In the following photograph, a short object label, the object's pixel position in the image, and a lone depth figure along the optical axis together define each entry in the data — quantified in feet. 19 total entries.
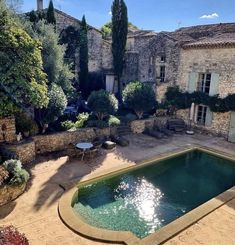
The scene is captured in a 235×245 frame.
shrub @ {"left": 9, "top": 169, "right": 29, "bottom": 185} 31.87
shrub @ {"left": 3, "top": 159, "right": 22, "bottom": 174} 33.37
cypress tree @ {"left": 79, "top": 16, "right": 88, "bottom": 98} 78.38
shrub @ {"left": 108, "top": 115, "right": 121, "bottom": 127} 56.90
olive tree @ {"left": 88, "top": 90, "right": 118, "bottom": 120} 55.06
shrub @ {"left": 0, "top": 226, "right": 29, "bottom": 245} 18.56
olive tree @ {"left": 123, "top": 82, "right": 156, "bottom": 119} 61.00
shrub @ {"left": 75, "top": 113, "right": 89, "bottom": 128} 55.30
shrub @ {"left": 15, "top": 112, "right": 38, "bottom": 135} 44.29
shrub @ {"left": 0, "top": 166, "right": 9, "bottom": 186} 30.60
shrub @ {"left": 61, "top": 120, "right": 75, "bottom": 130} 52.85
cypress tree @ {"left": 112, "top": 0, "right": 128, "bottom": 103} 75.82
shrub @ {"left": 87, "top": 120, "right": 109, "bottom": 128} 54.90
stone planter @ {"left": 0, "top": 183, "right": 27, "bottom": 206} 30.35
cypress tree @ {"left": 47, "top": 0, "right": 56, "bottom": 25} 69.92
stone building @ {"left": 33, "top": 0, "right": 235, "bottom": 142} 59.77
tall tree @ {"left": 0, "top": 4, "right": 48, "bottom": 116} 37.45
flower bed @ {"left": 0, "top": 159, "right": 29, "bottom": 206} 30.66
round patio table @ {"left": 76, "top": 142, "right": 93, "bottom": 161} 44.80
